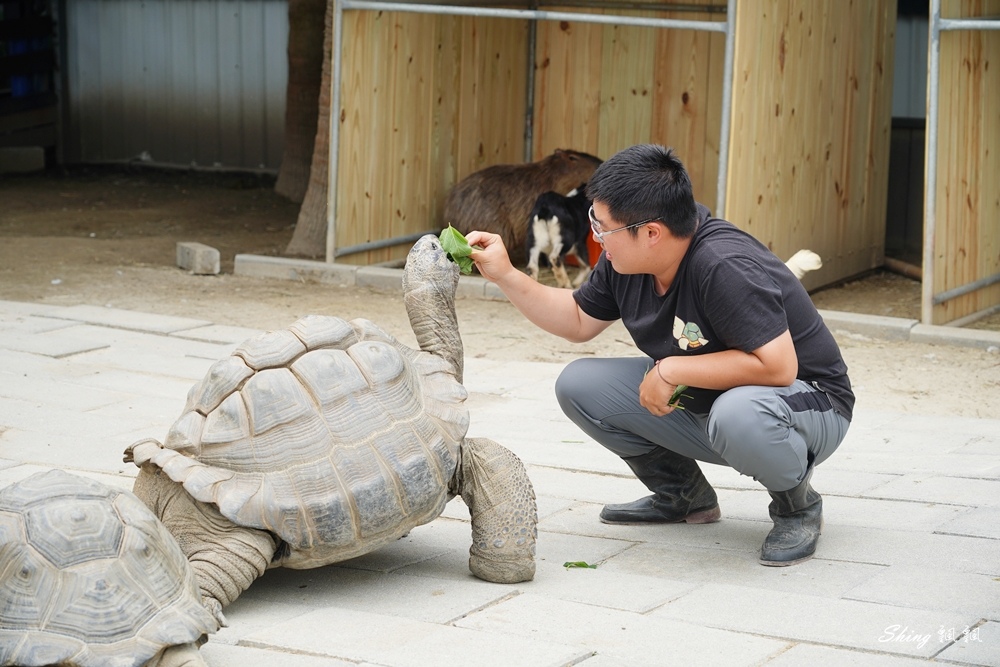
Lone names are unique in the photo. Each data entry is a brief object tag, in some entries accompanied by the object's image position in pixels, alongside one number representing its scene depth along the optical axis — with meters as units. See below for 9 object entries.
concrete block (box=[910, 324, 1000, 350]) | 7.16
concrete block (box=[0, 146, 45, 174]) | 14.27
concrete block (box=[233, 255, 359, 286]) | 8.89
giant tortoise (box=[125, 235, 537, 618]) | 3.20
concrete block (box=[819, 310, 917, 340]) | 7.42
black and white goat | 9.02
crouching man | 3.48
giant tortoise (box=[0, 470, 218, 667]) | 2.62
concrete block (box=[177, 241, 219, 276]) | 9.05
